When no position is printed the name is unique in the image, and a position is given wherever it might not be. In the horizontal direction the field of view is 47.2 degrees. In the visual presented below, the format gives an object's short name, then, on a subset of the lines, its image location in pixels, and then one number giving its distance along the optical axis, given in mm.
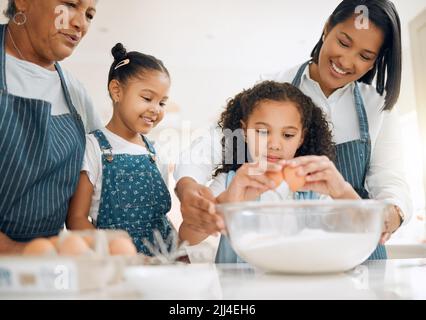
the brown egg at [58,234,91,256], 707
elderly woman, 1150
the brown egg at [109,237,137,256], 752
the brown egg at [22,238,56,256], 706
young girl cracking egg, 1235
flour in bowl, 798
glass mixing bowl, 804
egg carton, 667
